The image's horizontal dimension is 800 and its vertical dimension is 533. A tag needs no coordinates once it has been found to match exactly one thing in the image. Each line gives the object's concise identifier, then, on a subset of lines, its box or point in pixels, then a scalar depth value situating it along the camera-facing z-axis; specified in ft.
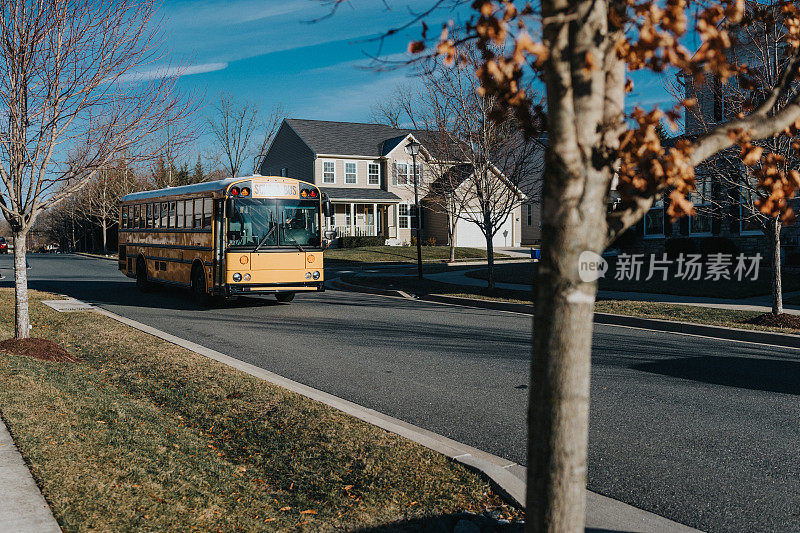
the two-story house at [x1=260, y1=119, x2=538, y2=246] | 150.71
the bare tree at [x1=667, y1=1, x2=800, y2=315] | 40.19
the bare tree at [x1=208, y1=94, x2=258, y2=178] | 168.25
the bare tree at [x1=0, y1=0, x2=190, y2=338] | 28.84
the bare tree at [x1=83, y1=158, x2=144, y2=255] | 159.43
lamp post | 74.28
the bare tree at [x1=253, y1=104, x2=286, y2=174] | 175.01
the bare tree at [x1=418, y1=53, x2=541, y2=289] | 62.54
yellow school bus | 51.11
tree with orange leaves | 8.03
